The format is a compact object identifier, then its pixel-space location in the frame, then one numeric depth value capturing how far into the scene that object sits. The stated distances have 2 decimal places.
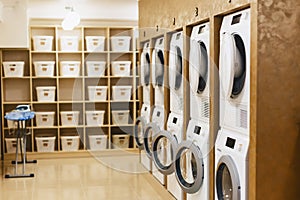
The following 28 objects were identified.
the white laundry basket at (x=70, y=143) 7.61
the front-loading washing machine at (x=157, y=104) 5.21
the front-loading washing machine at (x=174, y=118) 4.50
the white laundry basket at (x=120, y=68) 7.69
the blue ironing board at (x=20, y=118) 6.19
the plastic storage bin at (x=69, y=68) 7.53
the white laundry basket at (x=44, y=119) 7.55
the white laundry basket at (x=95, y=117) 7.69
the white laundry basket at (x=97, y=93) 7.67
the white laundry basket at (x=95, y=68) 7.64
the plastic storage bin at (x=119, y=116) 7.97
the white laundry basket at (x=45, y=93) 7.49
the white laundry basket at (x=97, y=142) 7.67
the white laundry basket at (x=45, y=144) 7.52
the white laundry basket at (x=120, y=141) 7.87
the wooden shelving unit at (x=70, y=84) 7.60
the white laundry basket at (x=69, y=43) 7.55
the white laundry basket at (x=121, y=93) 7.81
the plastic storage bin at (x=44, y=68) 7.43
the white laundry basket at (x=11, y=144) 7.41
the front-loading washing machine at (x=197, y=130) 3.72
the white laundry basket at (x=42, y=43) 7.42
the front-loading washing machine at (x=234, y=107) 2.94
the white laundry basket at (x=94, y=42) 7.61
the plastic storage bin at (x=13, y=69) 7.28
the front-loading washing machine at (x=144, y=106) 5.98
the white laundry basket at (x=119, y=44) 7.77
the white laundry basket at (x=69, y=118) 7.63
